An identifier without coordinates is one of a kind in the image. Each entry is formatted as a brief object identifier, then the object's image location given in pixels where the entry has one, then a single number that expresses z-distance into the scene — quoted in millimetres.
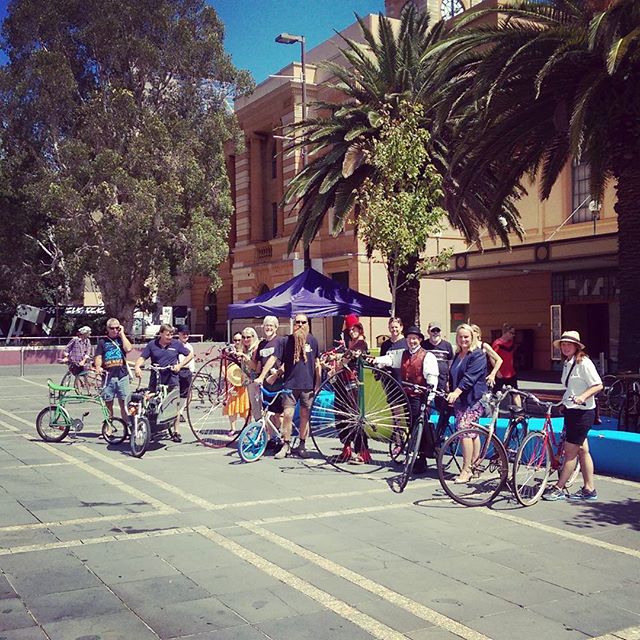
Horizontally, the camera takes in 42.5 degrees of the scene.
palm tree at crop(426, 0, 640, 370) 13328
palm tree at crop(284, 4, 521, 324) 20422
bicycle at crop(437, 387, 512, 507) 8477
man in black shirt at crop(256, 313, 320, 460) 11438
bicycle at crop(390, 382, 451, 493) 9297
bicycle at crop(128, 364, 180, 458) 11742
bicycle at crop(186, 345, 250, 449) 12664
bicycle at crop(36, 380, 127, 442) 13180
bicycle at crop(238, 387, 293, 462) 11227
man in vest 9961
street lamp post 24531
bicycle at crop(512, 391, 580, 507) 8633
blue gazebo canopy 18766
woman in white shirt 8695
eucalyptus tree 33781
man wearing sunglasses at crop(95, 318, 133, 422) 13219
